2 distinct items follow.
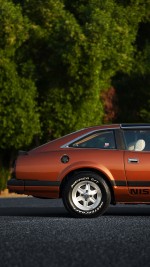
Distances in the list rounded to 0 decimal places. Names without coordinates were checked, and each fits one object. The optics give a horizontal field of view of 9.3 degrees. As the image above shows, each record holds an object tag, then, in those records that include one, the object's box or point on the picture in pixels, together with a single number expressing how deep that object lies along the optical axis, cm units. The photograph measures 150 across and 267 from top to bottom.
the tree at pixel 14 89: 3075
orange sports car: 1477
